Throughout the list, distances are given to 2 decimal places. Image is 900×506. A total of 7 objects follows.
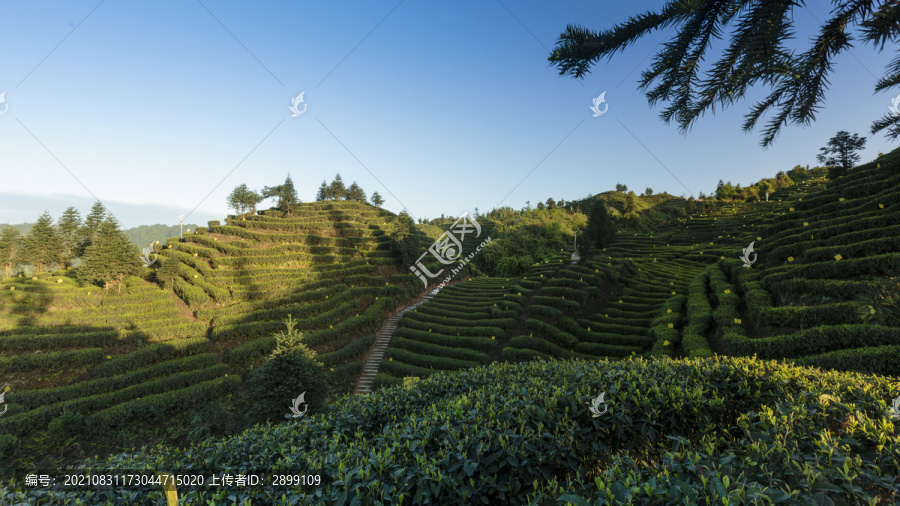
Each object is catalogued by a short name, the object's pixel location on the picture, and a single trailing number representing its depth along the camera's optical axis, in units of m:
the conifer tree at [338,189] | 45.06
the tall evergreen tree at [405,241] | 28.83
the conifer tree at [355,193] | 46.69
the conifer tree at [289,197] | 34.44
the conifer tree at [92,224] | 27.70
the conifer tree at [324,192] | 46.44
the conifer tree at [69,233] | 27.06
